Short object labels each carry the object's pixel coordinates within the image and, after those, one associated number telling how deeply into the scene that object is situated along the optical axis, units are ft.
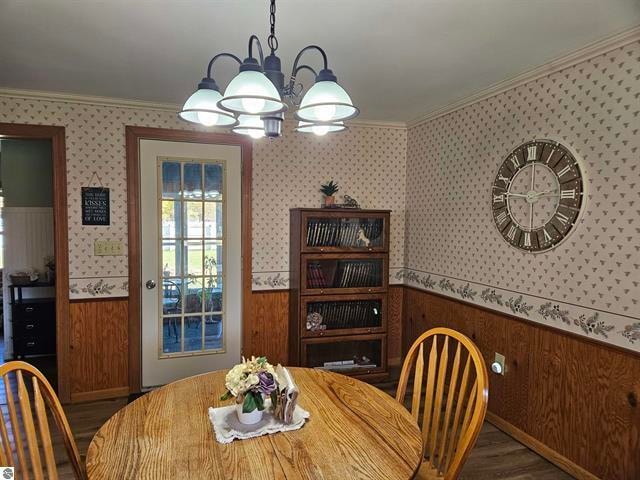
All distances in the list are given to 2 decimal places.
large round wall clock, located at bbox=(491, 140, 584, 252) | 7.60
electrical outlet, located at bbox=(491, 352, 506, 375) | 9.14
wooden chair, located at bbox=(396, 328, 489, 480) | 4.41
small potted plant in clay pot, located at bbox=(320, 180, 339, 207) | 11.83
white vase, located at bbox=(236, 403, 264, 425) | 4.64
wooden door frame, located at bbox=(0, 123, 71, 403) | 10.03
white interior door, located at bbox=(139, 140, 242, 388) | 10.88
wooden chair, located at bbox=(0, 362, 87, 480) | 4.01
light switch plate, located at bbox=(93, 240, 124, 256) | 10.48
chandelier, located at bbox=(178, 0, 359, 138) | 4.09
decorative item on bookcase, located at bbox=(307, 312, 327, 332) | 11.43
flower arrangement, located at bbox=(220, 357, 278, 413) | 4.54
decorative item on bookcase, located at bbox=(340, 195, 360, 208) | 11.89
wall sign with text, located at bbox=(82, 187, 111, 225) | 10.35
